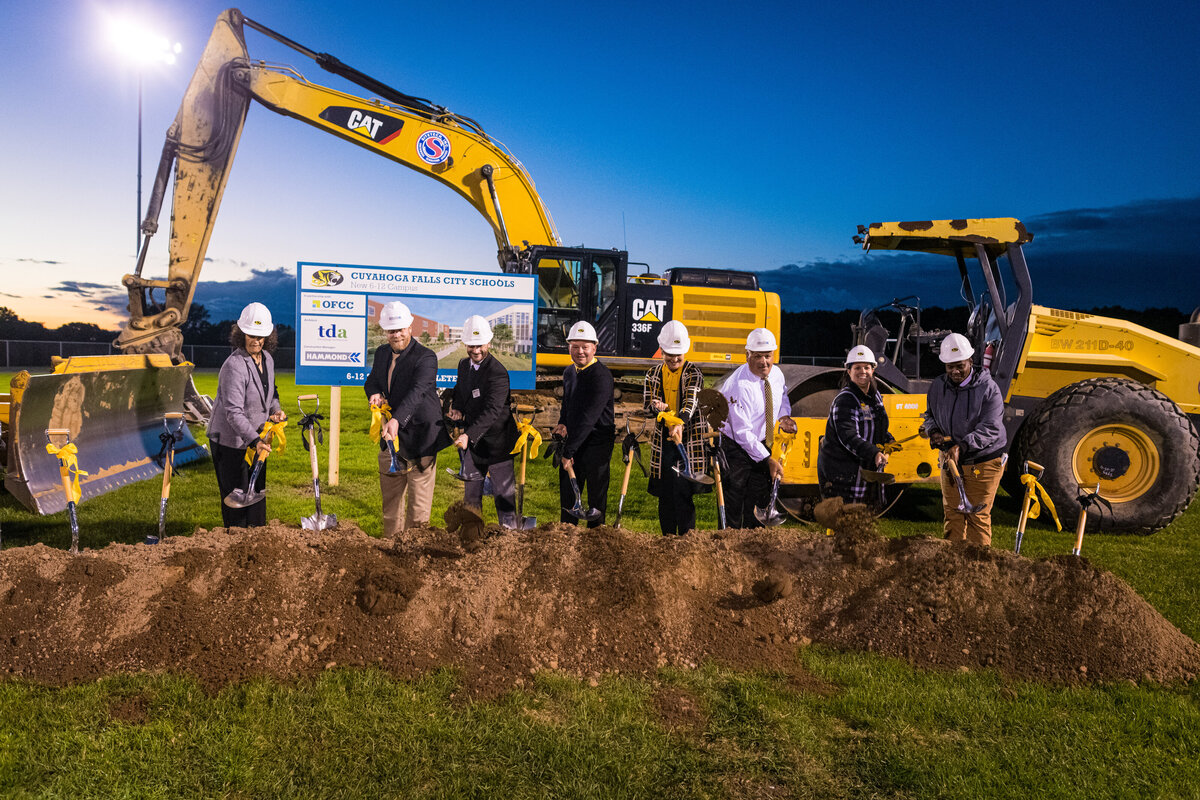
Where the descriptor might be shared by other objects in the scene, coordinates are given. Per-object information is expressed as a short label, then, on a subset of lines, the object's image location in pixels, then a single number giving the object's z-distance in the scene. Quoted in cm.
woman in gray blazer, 537
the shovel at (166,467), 541
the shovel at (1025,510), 521
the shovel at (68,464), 505
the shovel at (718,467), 567
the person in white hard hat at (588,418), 587
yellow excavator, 970
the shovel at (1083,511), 489
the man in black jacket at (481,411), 598
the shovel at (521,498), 580
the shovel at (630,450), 598
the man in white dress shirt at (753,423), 563
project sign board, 838
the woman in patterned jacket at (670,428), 574
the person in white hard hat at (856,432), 565
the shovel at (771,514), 578
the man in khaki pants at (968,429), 555
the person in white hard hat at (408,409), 575
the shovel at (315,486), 581
